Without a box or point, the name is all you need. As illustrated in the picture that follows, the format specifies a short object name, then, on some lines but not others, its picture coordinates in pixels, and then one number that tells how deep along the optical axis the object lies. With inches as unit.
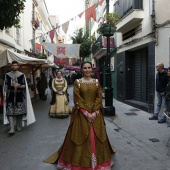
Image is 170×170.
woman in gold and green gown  106.7
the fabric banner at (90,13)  306.5
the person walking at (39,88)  433.5
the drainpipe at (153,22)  244.6
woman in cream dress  258.2
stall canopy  247.8
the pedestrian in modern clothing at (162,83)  212.4
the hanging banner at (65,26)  340.7
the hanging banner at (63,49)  427.3
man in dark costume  186.5
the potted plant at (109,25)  253.0
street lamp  255.6
